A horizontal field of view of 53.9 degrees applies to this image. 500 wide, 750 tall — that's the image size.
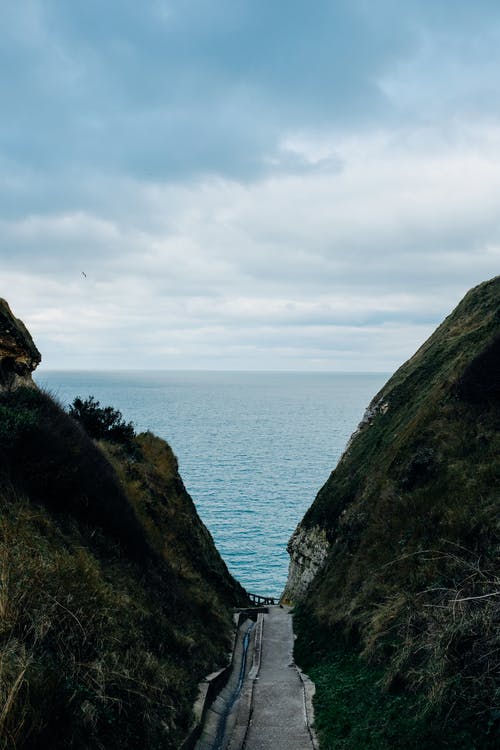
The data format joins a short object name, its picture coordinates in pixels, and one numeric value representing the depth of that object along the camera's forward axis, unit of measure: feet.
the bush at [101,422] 87.56
